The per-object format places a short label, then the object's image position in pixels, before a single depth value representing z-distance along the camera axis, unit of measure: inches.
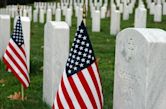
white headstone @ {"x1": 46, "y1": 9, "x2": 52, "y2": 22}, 783.3
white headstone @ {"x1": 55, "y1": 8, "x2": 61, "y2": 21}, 773.1
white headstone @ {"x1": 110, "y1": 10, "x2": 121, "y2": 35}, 583.2
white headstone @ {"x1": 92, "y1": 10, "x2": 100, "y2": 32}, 619.2
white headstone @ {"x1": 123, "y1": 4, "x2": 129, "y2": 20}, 769.0
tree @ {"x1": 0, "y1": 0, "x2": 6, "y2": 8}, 1261.2
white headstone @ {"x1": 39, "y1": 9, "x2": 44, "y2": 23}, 825.5
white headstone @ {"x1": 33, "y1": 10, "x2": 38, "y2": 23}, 869.8
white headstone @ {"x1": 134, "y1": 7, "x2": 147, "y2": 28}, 536.9
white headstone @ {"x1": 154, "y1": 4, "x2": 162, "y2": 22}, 696.2
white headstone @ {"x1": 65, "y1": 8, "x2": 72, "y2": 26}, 721.6
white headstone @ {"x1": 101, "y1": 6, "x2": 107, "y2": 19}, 820.4
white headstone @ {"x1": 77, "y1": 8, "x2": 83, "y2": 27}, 641.6
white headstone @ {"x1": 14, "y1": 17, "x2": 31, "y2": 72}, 354.0
